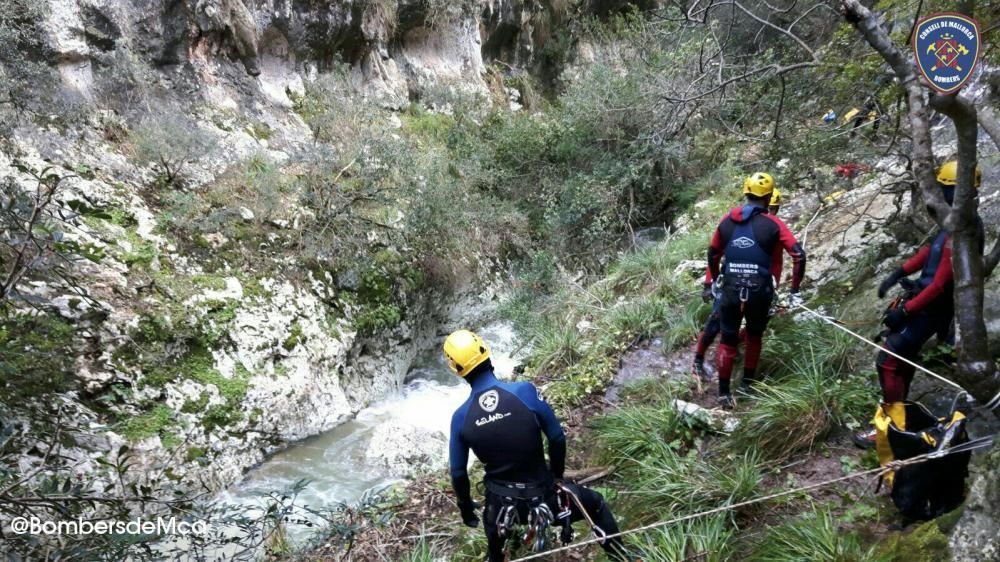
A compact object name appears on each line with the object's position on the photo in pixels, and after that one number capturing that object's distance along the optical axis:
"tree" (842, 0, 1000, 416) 2.26
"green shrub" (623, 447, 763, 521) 3.25
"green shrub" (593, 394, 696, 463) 4.12
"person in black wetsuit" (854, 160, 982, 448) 2.99
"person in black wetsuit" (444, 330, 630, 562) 2.73
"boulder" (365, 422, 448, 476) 5.98
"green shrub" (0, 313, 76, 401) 3.75
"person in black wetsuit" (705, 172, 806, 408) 3.95
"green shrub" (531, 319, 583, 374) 6.48
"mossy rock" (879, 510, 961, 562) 2.14
